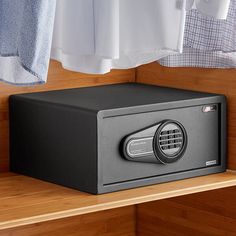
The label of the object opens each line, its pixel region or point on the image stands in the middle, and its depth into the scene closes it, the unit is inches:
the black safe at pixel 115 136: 113.9
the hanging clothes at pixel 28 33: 91.6
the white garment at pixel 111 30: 102.8
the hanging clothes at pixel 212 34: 112.9
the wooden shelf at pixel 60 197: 106.3
